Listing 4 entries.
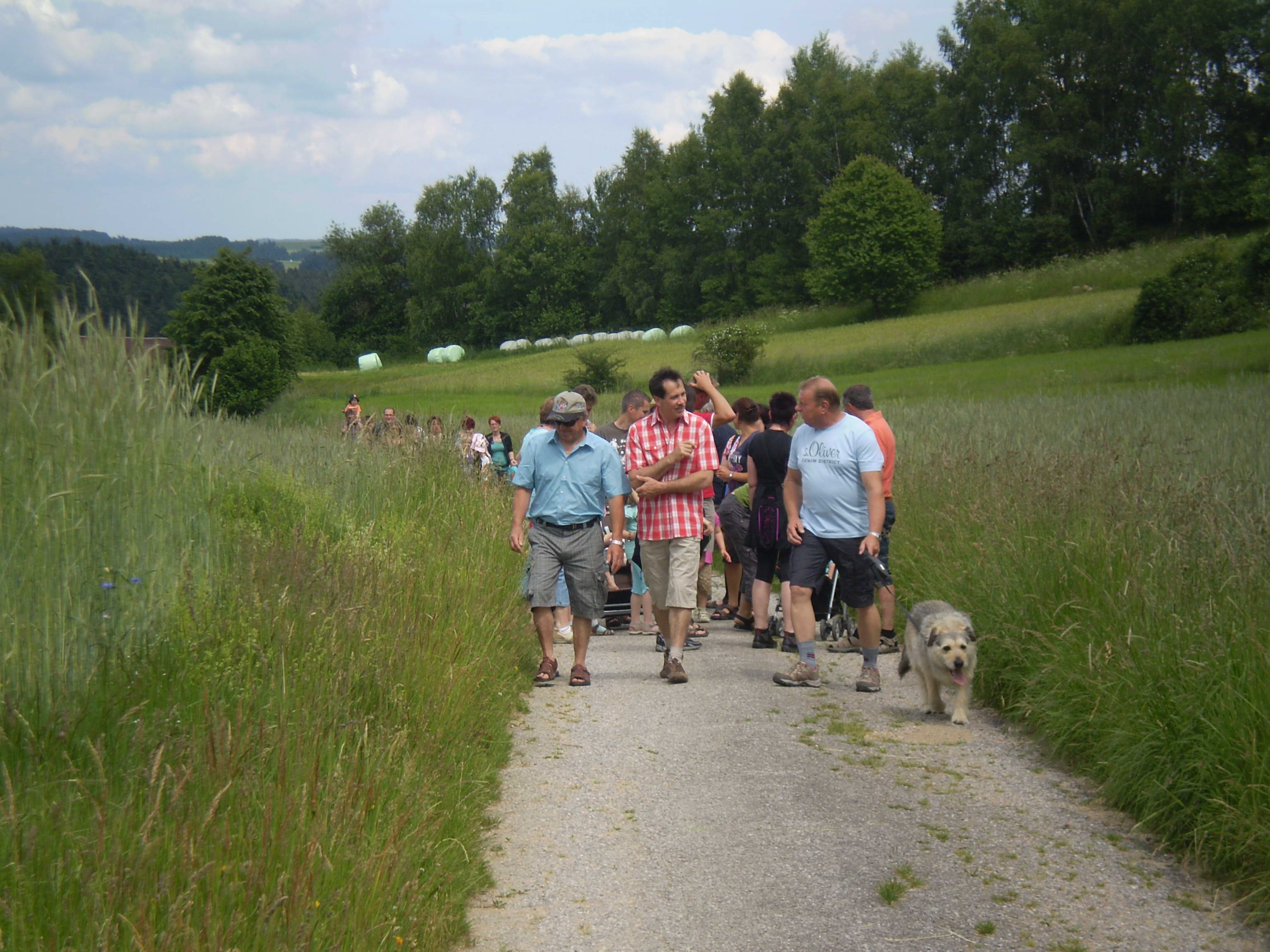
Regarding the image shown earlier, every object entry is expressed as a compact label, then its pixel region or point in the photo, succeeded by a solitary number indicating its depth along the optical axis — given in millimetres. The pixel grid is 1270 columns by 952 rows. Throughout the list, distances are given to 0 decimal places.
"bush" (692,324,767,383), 50031
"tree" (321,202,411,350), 118500
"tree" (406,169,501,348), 109562
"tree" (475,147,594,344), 104938
